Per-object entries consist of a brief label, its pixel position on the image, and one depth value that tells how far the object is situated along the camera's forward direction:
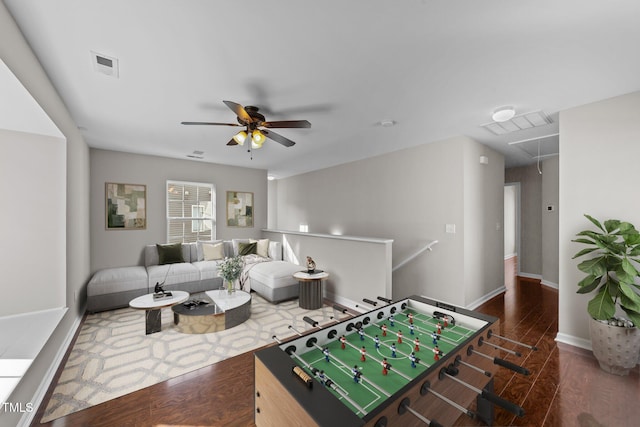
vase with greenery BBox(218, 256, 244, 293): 3.57
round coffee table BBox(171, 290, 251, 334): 3.20
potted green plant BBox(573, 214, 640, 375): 2.30
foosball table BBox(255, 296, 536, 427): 1.00
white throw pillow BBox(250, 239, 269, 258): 5.73
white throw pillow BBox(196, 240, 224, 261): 5.40
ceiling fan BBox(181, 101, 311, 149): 2.50
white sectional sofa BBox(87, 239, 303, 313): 3.99
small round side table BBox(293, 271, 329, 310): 4.04
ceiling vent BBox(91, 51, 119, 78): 2.04
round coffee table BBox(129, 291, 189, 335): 3.19
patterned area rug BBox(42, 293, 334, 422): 2.20
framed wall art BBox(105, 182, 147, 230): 4.81
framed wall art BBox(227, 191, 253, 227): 6.21
